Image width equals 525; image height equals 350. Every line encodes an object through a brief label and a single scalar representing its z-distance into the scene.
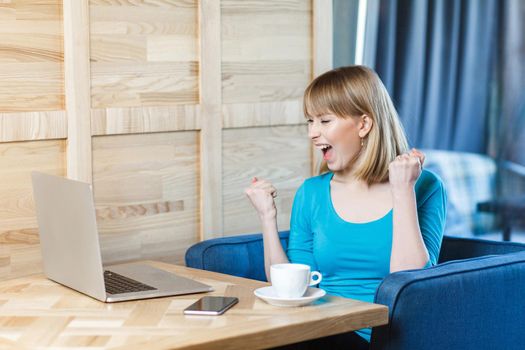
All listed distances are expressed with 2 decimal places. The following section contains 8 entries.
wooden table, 2.21
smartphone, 2.36
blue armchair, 2.54
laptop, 2.47
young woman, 2.86
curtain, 3.97
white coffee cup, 2.42
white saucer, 2.41
